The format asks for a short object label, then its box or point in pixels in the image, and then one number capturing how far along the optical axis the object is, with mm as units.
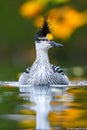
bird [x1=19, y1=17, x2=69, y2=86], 17438
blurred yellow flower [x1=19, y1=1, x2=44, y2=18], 24691
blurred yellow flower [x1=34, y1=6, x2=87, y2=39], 25000
